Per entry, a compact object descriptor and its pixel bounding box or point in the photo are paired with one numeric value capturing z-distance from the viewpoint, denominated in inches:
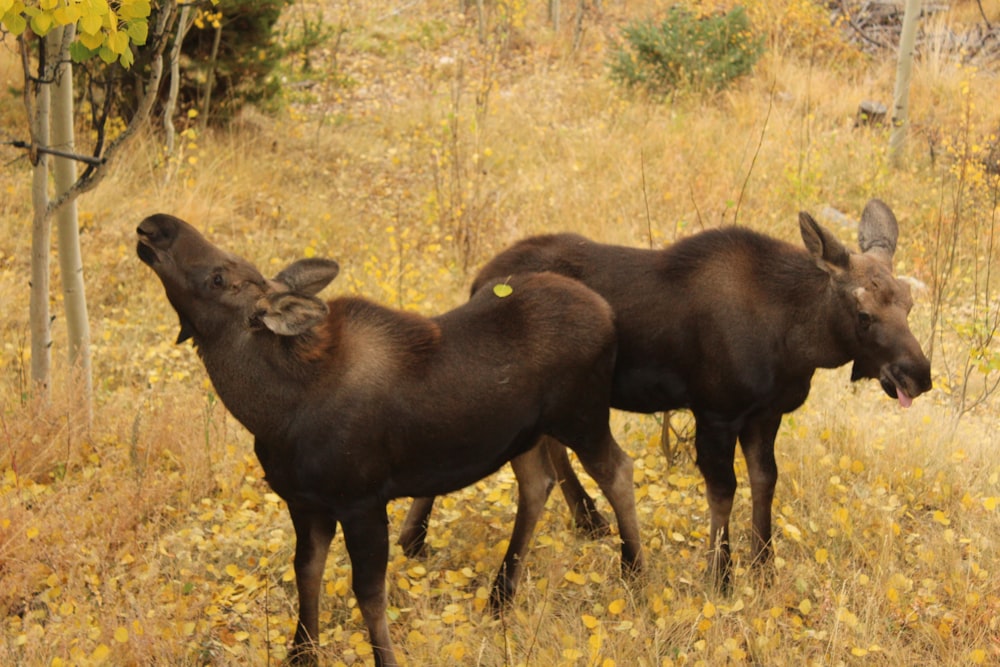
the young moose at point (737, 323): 393.4
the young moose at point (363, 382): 348.2
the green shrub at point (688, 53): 1143.6
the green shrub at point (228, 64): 895.1
